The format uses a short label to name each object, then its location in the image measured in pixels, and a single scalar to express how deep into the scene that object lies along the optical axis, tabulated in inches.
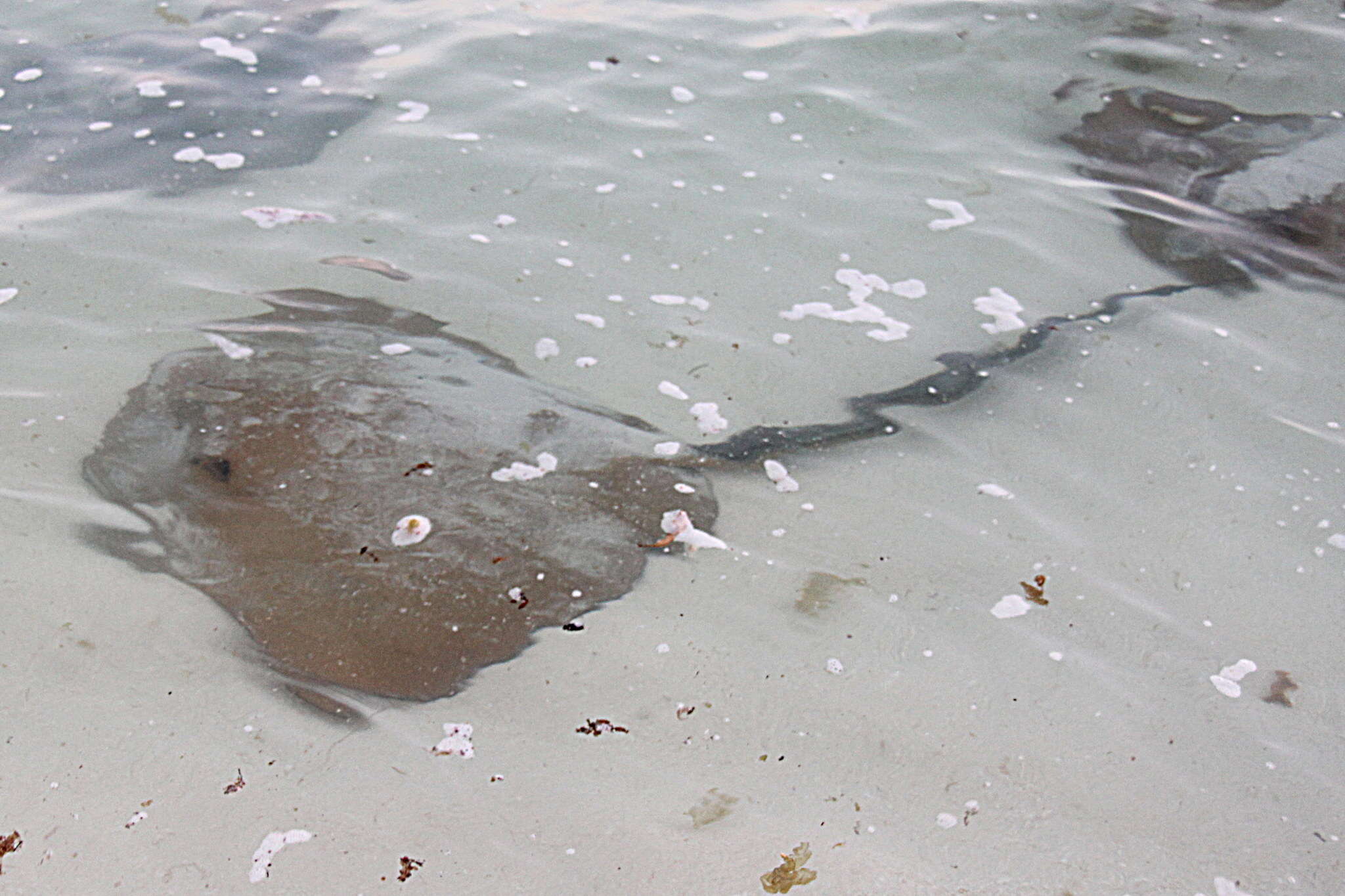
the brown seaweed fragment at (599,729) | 89.4
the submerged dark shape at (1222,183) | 163.8
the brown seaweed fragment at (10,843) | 75.2
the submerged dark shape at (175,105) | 170.1
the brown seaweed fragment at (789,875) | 77.1
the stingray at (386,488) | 97.1
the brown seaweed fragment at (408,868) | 76.4
